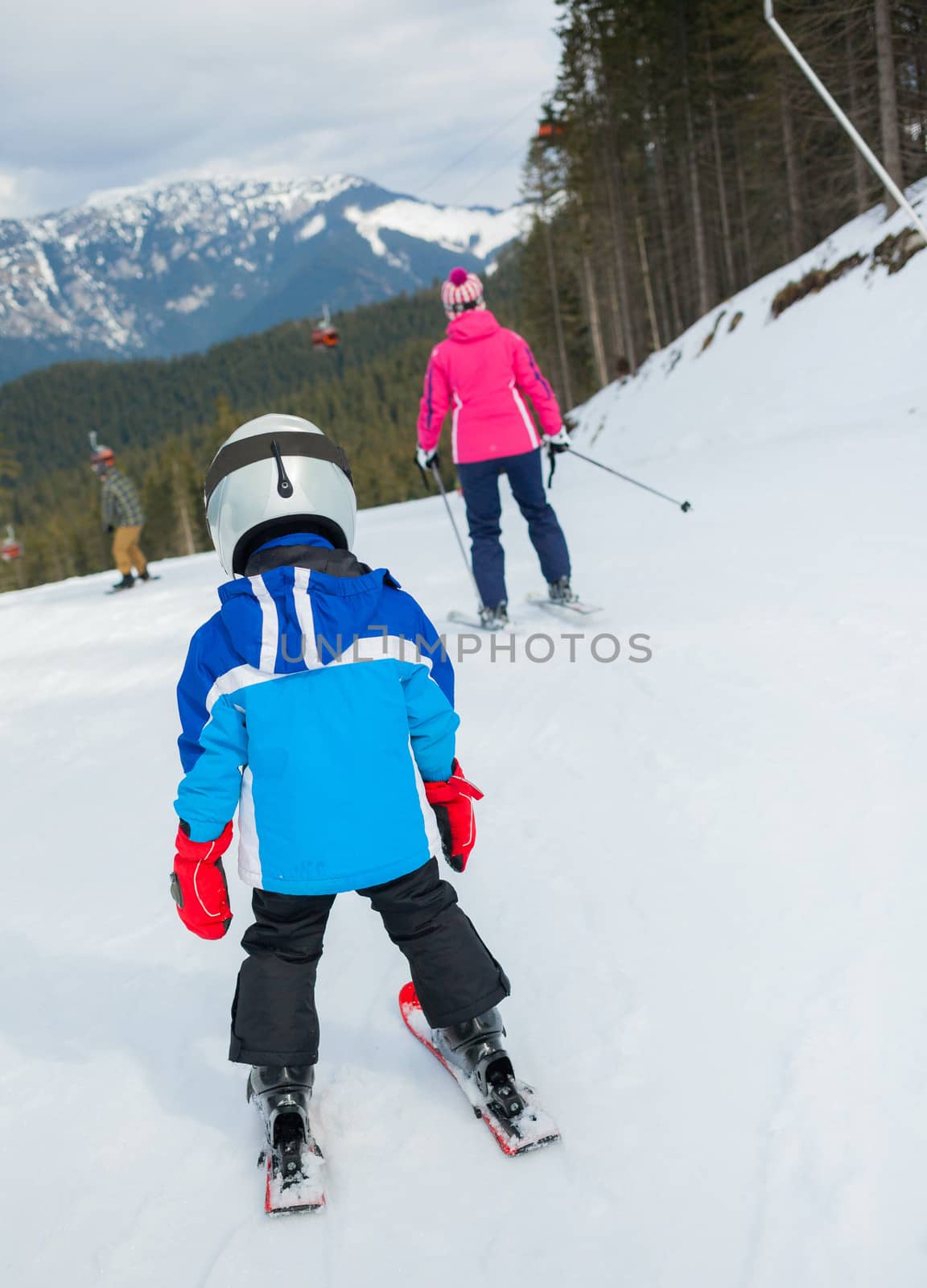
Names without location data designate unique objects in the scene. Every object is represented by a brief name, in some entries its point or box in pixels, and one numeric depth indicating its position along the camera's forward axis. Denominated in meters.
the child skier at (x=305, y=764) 2.01
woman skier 5.63
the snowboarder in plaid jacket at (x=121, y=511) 11.38
